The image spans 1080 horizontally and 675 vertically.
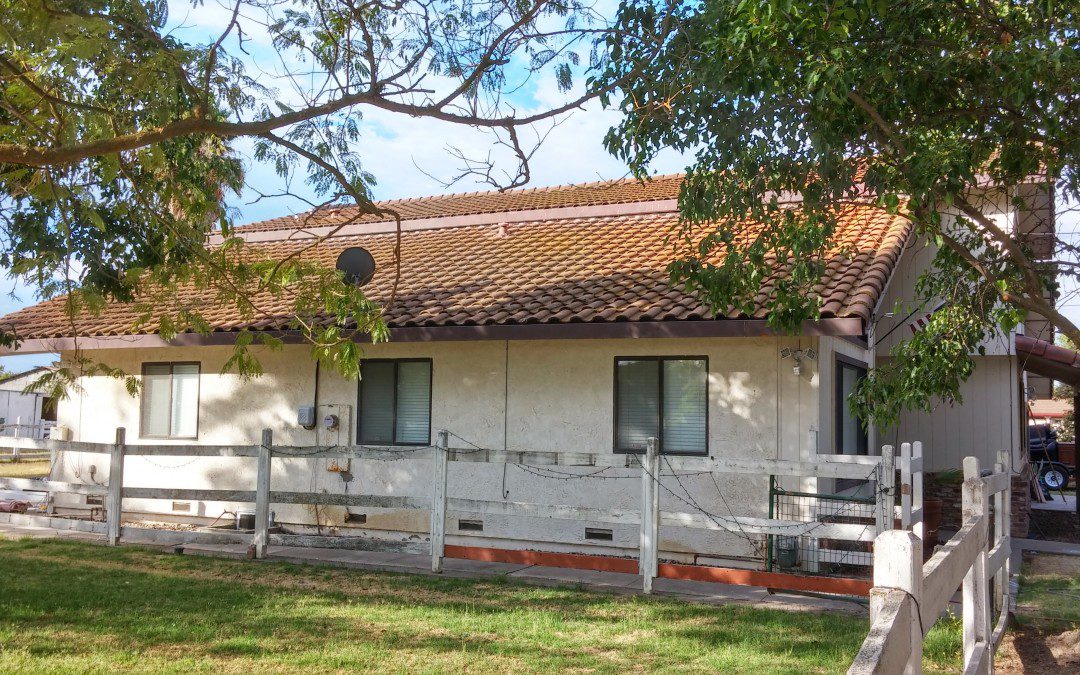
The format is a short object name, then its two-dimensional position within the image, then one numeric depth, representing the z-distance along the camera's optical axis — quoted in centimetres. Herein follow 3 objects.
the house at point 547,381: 1189
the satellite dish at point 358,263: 1409
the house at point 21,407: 3856
